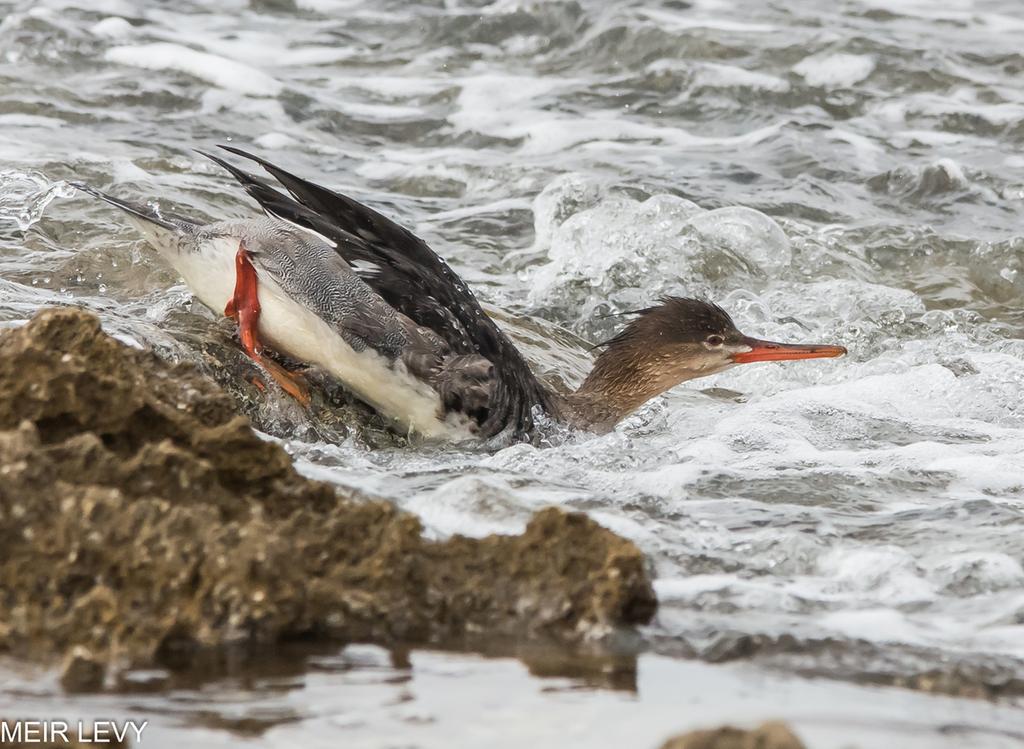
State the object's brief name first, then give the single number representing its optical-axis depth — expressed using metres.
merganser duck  10.57
